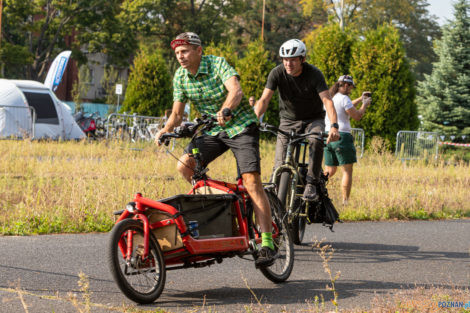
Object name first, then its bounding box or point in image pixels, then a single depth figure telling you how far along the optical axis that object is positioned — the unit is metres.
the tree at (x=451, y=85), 30.89
